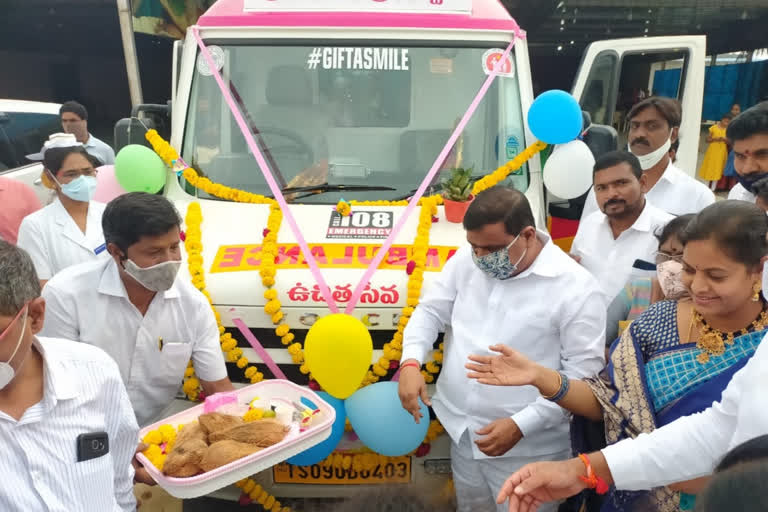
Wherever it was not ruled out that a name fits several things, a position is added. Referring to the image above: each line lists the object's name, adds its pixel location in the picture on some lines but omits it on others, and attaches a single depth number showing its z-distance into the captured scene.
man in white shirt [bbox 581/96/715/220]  3.58
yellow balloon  2.42
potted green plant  3.16
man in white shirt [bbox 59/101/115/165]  6.26
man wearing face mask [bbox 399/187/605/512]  2.24
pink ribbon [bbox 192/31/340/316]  2.72
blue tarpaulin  17.31
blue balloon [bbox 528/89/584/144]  3.21
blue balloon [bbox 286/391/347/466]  2.56
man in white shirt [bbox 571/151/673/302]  2.91
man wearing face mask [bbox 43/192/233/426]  2.28
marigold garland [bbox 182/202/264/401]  2.71
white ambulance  3.42
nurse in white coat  3.01
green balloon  3.34
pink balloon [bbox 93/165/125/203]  3.67
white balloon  3.32
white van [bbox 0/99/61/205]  6.25
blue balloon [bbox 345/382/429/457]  2.46
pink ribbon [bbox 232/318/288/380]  2.76
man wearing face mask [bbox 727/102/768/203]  2.72
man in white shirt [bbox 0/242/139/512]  1.46
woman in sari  1.68
